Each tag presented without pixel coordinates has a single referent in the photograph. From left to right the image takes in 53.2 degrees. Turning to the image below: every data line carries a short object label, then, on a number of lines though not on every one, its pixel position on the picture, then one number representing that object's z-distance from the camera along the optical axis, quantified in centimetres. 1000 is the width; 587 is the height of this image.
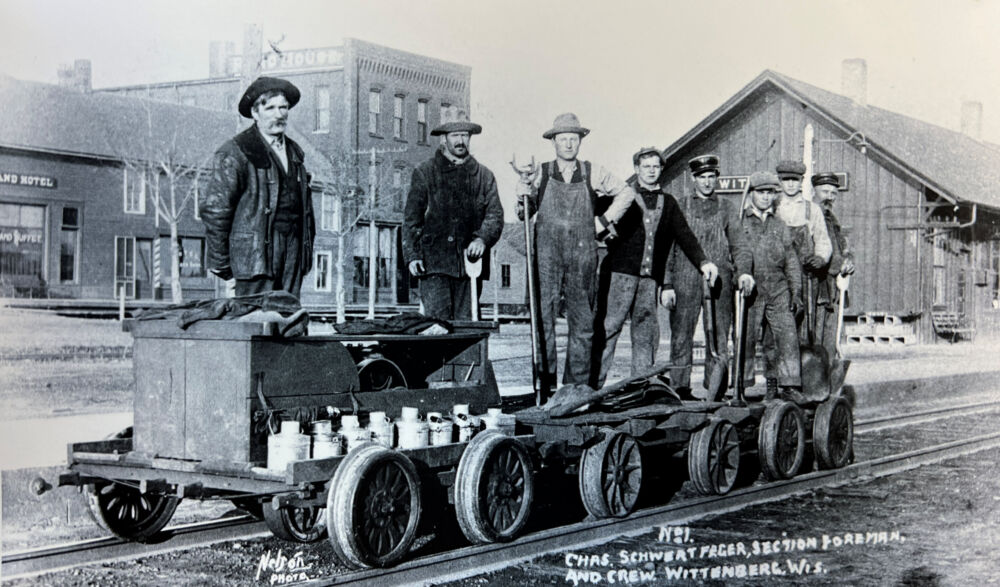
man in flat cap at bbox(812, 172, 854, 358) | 848
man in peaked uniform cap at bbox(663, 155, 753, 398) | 768
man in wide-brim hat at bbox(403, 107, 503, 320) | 671
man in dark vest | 726
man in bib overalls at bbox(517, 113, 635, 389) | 669
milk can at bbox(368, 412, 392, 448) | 493
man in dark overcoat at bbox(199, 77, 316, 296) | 536
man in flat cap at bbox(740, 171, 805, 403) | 782
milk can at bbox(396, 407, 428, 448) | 501
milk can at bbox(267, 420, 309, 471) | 449
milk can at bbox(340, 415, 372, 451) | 478
